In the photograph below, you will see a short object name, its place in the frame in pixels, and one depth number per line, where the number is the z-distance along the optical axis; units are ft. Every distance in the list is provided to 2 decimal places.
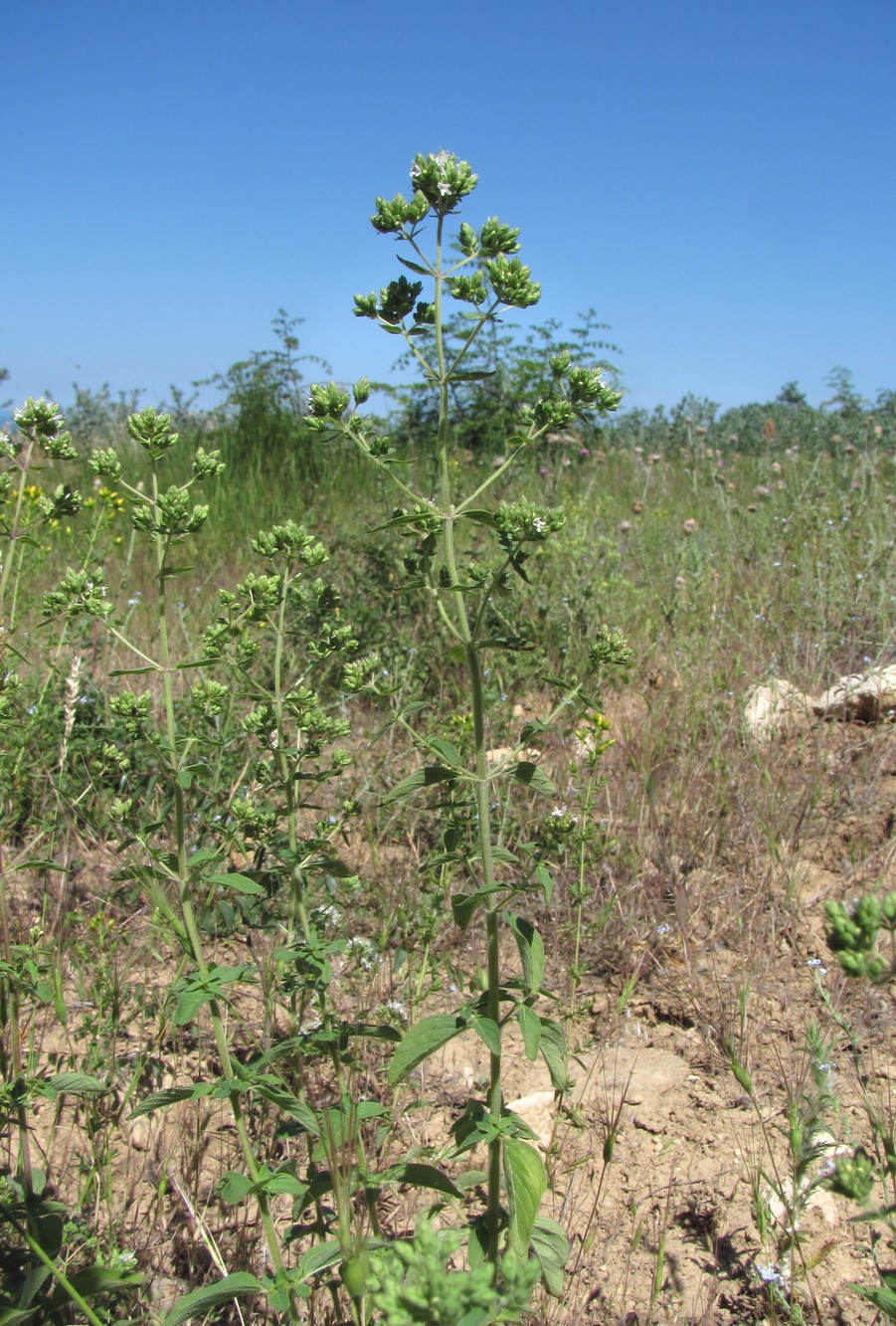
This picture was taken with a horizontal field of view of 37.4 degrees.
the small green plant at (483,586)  1.61
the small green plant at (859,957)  1.32
